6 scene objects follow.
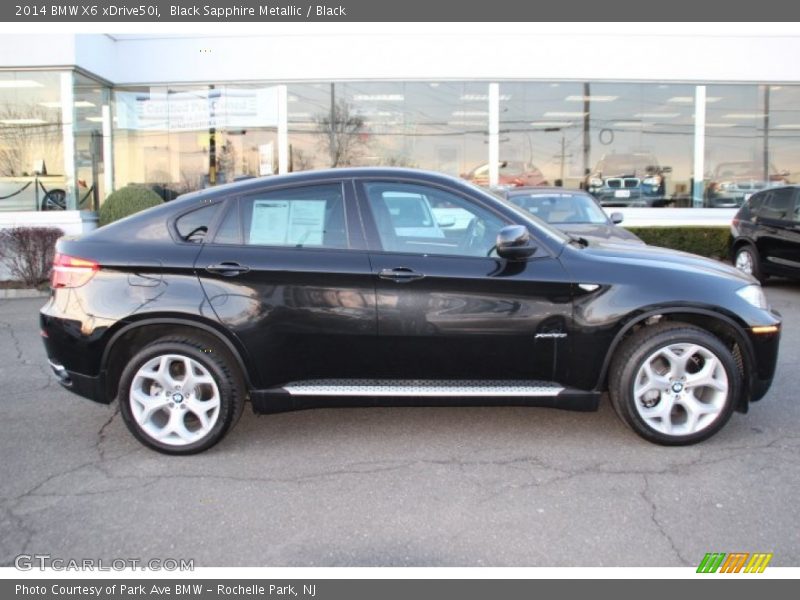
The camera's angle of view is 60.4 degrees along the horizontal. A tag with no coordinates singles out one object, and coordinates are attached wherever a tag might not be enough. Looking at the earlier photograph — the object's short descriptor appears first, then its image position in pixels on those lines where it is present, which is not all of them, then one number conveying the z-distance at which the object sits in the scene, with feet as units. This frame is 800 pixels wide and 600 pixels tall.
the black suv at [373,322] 13.39
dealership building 50.08
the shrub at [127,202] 41.65
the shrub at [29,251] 34.99
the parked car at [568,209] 29.68
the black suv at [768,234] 31.58
